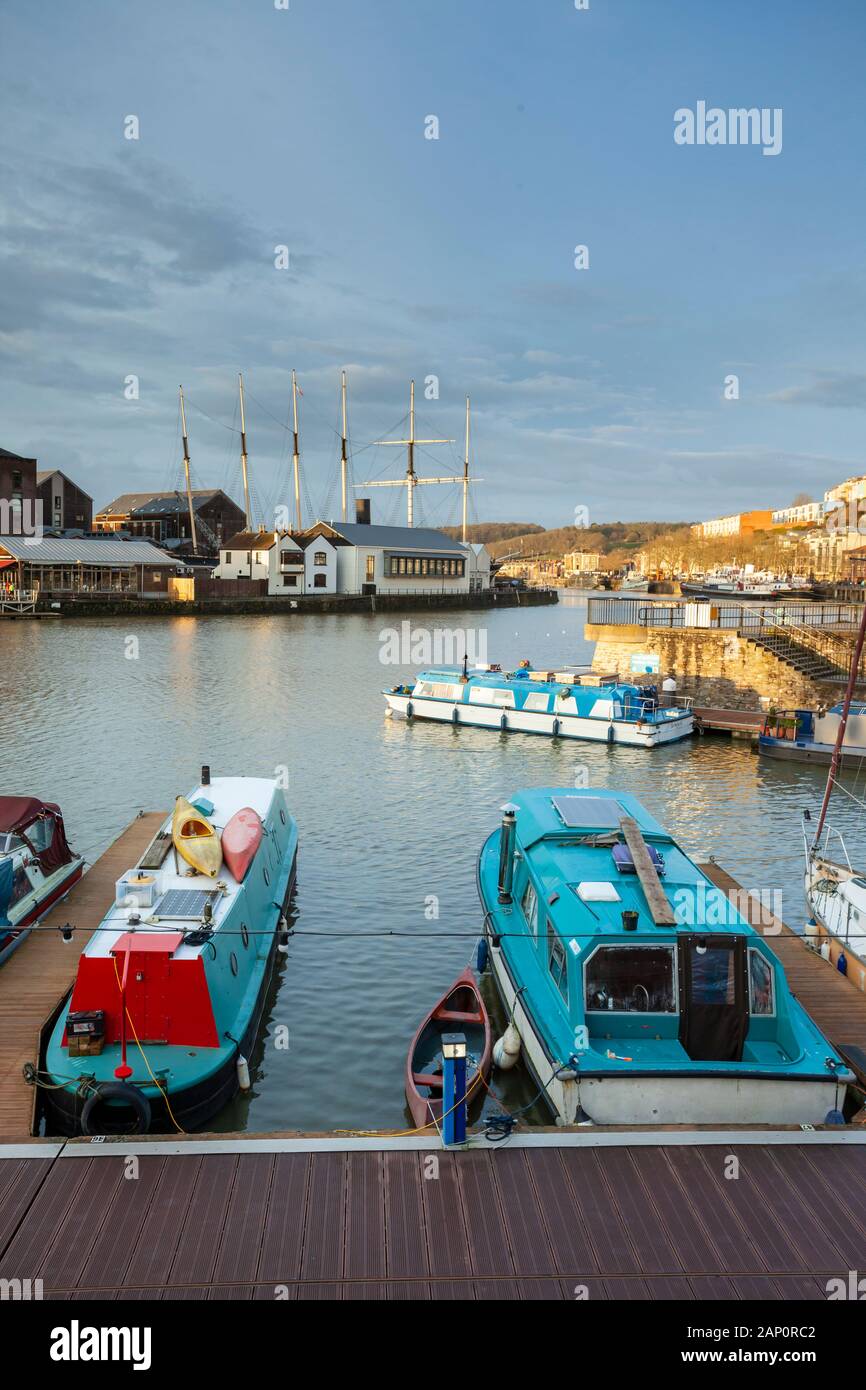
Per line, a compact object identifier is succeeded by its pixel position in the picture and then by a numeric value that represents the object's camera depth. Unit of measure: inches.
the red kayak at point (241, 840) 611.2
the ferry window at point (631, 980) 450.0
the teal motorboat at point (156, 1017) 439.2
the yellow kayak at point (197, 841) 588.1
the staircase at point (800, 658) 1622.8
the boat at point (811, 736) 1341.0
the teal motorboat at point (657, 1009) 414.9
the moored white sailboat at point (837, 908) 605.3
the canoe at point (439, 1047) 474.0
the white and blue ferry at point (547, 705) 1576.0
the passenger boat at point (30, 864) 644.1
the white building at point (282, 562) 4702.3
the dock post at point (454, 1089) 379.6
